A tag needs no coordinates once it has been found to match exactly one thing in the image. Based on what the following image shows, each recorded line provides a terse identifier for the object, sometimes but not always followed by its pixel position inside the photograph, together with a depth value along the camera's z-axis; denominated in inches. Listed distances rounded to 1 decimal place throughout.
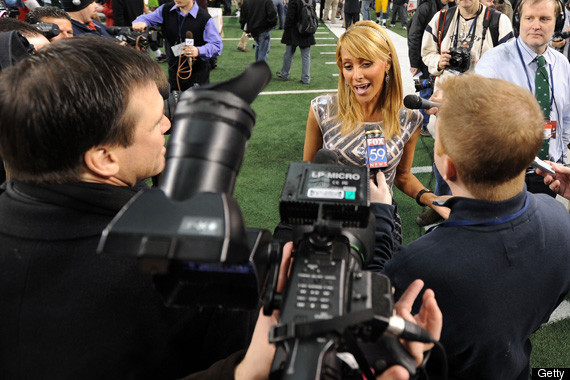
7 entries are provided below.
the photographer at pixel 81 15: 162.1
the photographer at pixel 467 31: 153.9
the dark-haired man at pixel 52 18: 141.2
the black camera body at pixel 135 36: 164.9
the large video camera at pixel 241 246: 23.6
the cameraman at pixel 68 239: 33.1
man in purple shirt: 187.9
